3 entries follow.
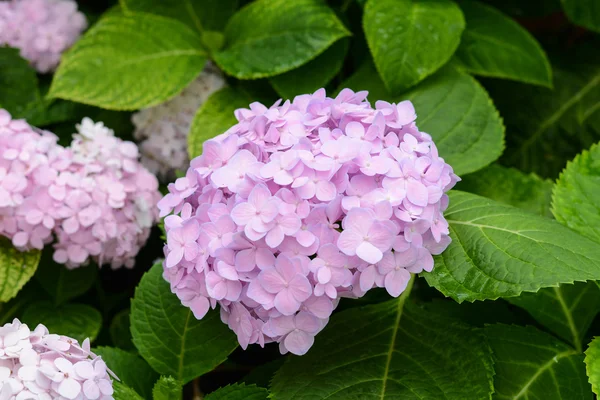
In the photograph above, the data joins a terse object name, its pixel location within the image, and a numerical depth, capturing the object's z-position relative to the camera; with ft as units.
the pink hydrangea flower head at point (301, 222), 3.42
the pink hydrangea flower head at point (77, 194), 3.83
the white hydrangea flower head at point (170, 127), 4.24
